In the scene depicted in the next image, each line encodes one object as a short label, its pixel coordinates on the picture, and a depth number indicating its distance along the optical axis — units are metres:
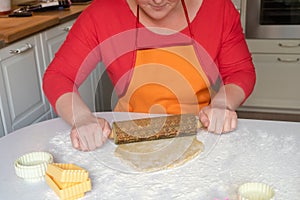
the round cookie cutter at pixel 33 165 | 0.76
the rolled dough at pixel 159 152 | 0.81
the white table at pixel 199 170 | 0.71
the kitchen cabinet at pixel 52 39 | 1.95
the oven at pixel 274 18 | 2.61
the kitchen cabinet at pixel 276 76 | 2.67
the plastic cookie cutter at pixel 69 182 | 0.70
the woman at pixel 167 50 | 1.11
